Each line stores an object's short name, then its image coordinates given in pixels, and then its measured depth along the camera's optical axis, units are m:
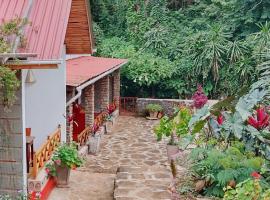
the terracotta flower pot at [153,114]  21.03
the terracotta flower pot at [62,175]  8.40
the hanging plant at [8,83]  5.09
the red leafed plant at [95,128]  14.95
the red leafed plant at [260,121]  7.83
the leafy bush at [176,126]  13.95
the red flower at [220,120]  8.34
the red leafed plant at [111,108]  18.93
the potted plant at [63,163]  8.23
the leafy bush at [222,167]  7.26
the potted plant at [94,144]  13.76
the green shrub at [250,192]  6.03
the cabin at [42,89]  6.05
